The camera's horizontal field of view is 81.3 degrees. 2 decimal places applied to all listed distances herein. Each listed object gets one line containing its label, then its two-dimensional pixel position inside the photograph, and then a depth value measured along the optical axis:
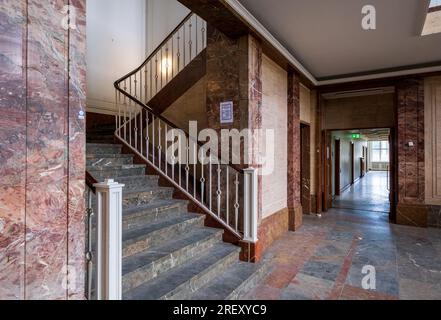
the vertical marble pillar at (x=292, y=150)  5.05
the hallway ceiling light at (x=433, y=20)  3.32
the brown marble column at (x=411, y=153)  5.34
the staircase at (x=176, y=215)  2.44
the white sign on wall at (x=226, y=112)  3.51
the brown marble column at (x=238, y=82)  3.41
